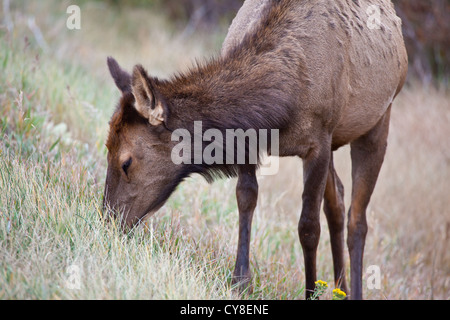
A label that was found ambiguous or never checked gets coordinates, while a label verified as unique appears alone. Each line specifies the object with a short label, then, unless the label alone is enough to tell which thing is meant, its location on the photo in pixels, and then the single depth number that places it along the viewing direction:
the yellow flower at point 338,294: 8.13
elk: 8.27
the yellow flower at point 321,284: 8.45
